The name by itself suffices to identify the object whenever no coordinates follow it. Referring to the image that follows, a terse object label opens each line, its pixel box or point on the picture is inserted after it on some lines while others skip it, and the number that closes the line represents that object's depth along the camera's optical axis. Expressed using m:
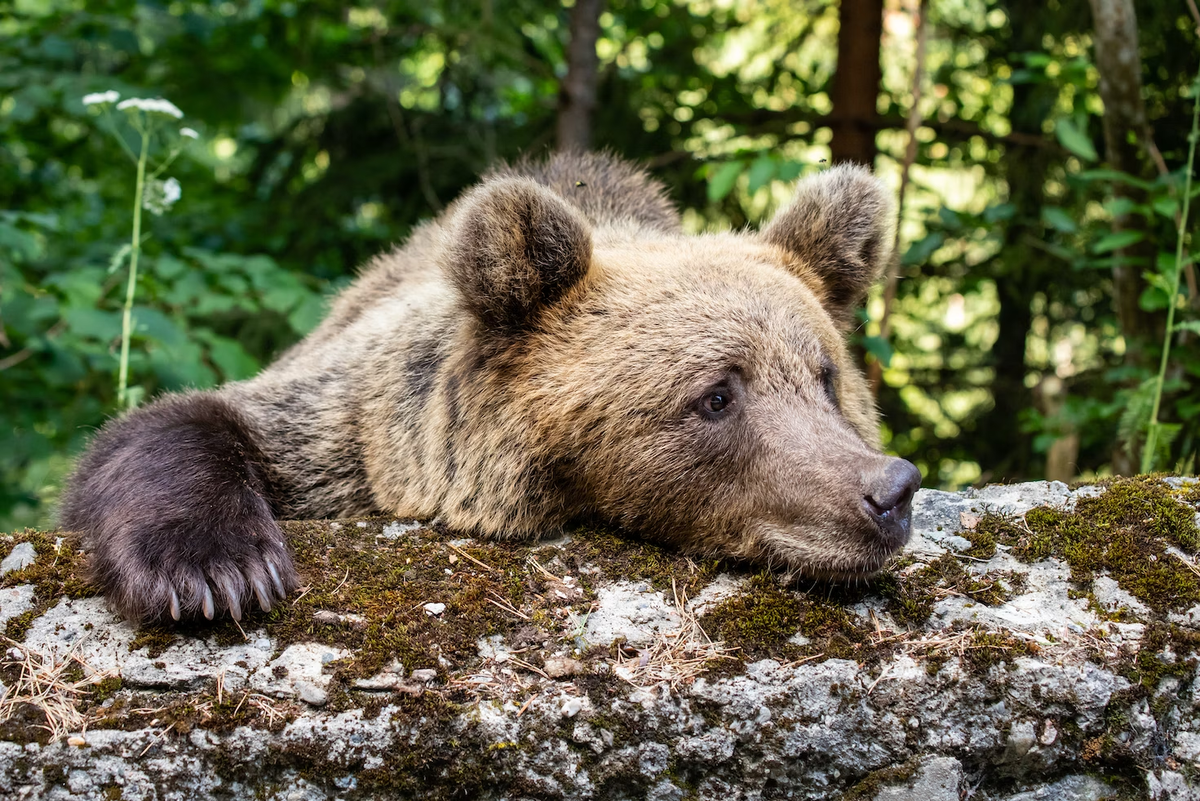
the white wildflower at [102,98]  4.96
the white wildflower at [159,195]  5.28
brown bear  3.39
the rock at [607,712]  2.76
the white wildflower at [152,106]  4.91
